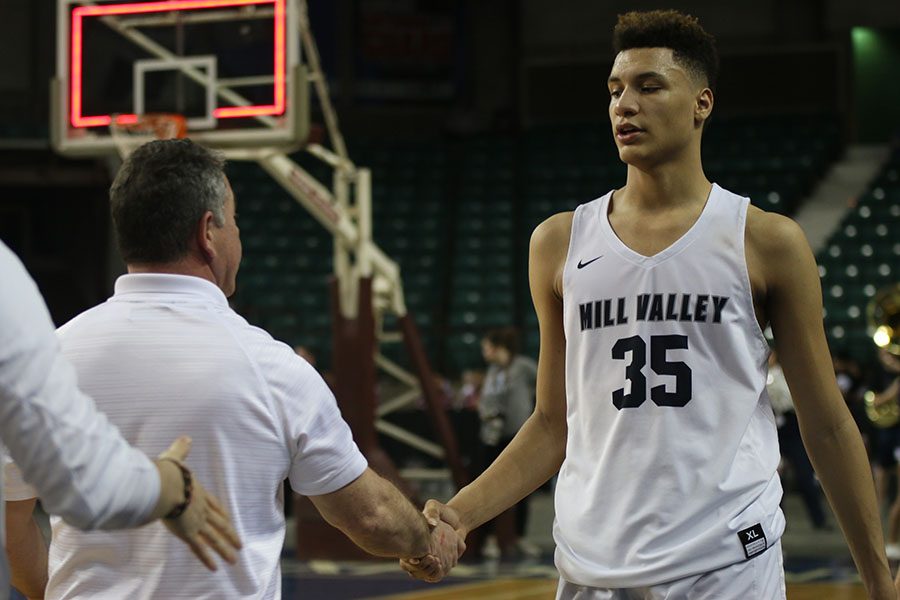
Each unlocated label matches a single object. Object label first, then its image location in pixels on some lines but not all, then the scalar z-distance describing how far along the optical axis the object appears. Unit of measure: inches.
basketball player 122.2
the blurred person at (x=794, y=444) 487.8
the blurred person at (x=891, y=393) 403.9
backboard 398.6
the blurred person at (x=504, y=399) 446.0
